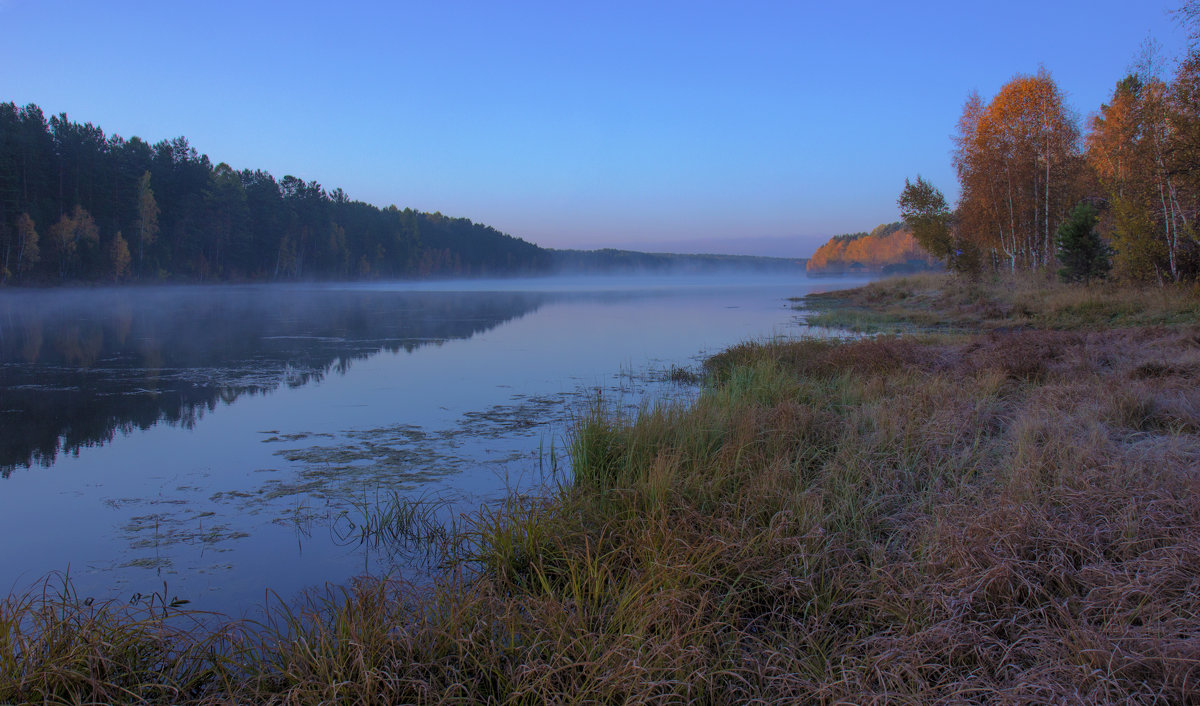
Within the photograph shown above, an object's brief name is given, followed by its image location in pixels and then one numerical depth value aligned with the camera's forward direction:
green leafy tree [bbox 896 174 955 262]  38.69
